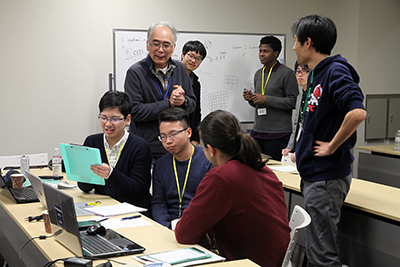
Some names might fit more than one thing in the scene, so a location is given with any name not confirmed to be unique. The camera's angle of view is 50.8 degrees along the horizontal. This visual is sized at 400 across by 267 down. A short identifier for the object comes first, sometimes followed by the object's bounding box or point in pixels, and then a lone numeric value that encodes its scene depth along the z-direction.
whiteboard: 5.23
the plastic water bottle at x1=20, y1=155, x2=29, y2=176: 3.17
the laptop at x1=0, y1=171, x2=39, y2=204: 2.50
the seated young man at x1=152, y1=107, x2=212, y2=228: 2.50
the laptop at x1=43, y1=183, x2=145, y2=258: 1.60
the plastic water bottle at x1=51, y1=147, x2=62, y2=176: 3.17
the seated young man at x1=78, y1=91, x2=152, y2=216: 2.65
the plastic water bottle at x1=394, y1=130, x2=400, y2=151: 4.68
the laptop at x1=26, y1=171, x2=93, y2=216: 2.17
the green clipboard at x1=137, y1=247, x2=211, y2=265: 1.58
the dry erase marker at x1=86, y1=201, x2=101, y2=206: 2.44
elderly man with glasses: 2.98
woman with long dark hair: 1.70
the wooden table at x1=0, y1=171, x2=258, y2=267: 1.72
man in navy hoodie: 2.32
